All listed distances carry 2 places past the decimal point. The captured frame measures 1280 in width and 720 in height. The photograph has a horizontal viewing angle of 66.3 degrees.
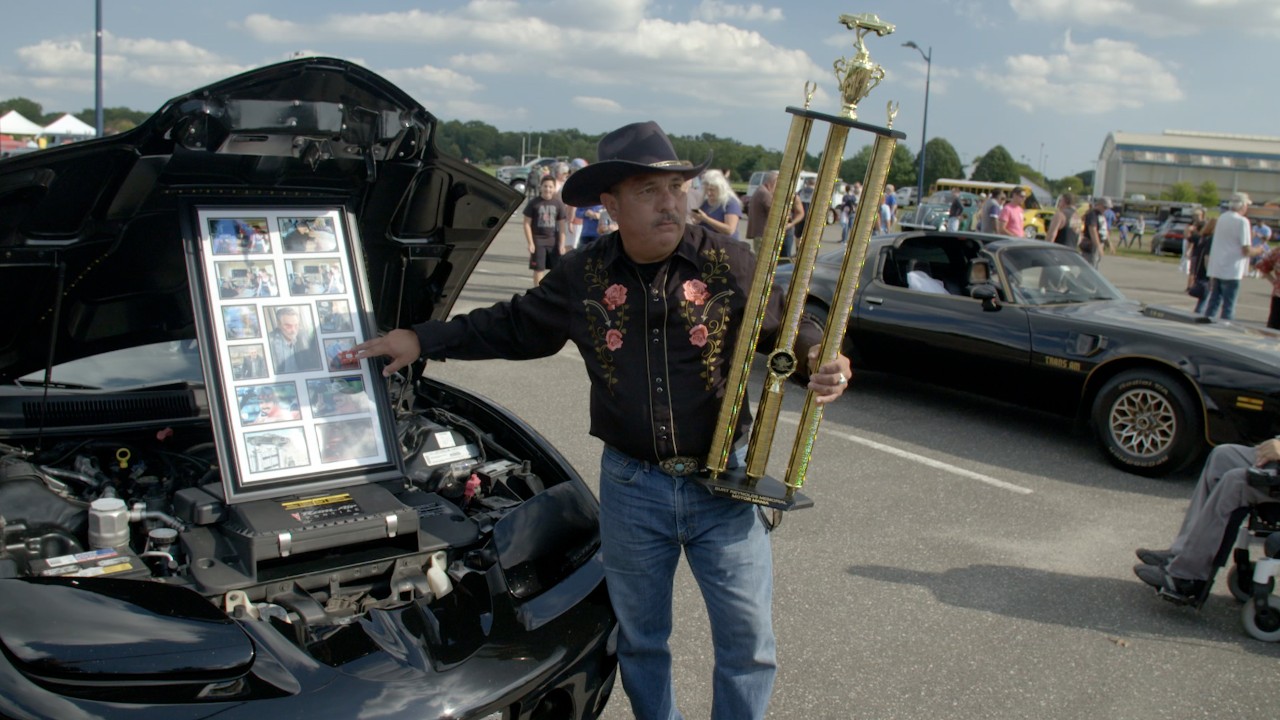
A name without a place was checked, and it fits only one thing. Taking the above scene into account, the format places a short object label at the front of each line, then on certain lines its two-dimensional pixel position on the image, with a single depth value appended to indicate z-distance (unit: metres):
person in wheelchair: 4.07
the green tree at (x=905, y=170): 75.56
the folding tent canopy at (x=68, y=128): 28.97
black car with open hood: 2.02
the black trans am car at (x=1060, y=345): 5.93
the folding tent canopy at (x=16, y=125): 29.36
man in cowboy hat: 2.47
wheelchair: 3.95
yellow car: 30.77
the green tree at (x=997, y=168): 94.00
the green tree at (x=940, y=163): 86.25
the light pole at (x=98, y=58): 18.77
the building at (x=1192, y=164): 97.38
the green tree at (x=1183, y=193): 83.31
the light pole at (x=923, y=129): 32.75
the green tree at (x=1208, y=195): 82.31
